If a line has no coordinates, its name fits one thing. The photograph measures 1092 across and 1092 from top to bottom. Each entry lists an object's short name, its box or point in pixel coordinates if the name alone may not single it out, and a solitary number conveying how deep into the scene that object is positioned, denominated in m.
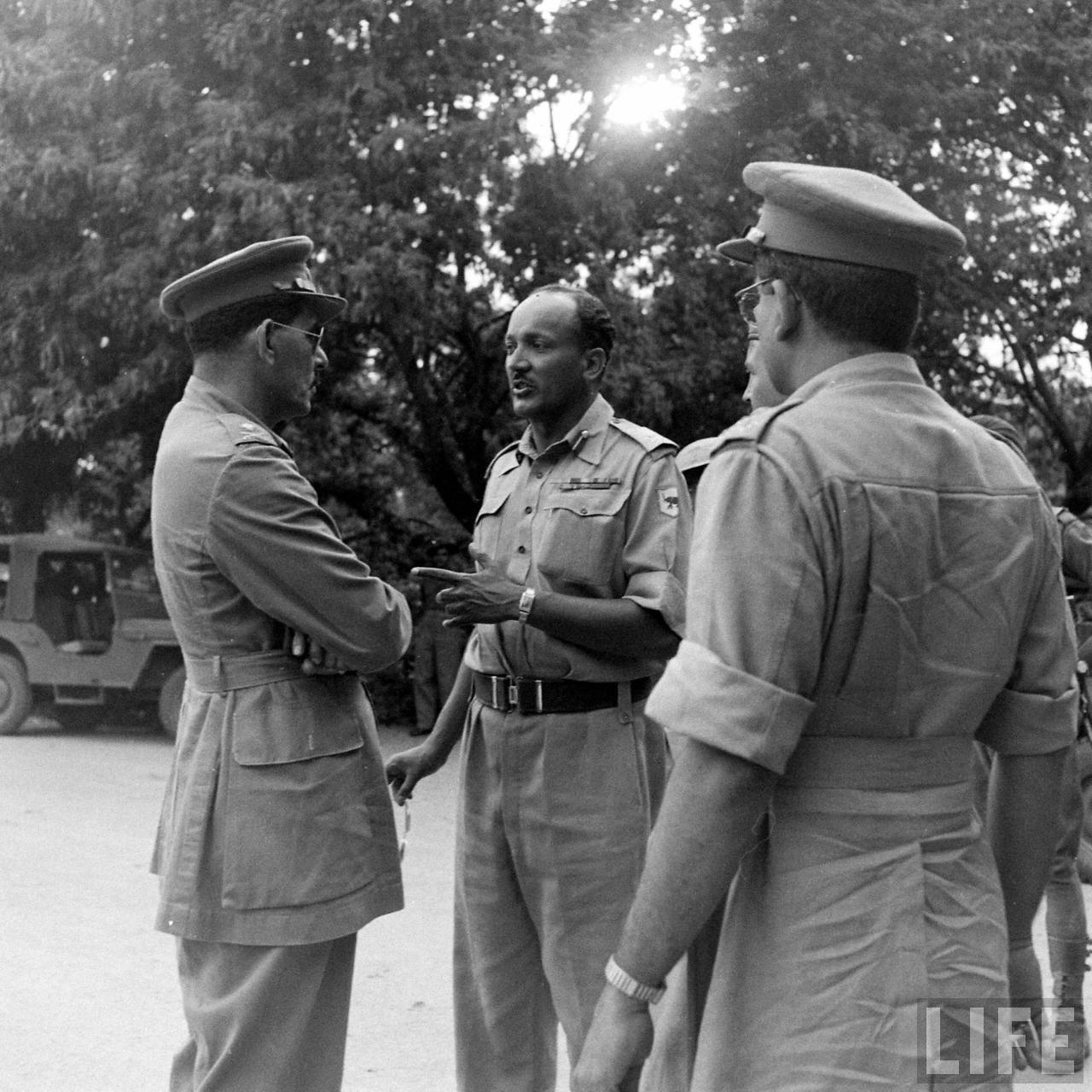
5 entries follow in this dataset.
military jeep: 11.89
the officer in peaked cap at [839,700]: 1.76
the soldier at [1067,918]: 4.39
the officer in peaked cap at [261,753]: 2.80
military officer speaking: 3.22
